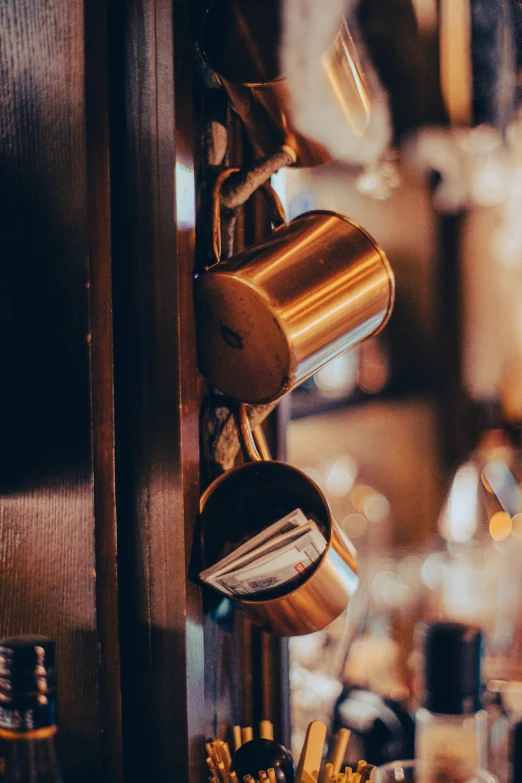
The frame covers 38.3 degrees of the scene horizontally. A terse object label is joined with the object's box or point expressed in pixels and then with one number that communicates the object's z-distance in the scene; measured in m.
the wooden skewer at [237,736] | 0.76
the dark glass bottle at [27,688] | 0.55
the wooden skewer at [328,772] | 0.65
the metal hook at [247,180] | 0.73
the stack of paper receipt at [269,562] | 0.66
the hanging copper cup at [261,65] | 0.69
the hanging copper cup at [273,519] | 0.68
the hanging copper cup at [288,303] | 0.64
